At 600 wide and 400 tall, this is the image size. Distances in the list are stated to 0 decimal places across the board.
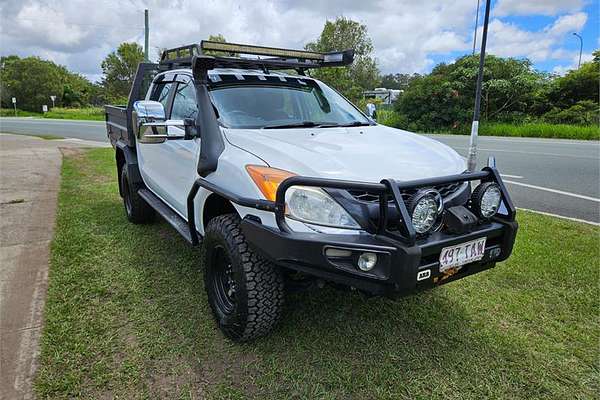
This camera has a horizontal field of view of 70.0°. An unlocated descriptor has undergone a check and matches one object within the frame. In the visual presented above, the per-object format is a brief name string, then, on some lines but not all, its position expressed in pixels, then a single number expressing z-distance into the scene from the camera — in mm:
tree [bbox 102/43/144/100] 45938
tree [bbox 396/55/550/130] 21609
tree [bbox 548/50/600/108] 22000
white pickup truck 2129
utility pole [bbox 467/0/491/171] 6824
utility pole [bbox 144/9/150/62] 24094
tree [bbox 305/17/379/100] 31578
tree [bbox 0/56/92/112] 58188
